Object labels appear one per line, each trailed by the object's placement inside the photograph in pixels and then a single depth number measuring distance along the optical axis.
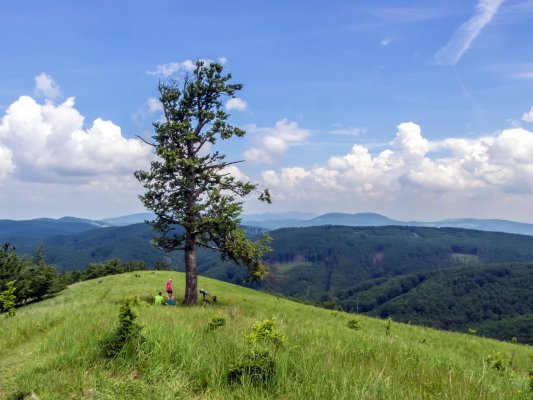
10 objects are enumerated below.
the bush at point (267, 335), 7.17
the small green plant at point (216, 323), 9.40
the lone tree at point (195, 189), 29.00
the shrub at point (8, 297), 21.88
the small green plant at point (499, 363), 9.70
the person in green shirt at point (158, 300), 29.49
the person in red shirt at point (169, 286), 34.65
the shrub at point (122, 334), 7.19
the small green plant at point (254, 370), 5.57
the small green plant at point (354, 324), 20.47
